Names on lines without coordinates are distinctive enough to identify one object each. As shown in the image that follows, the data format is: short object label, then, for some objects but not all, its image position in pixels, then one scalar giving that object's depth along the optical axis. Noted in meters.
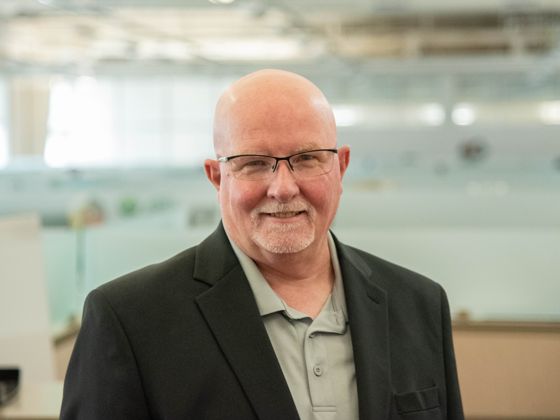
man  1.14
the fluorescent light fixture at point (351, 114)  14.89
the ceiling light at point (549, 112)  14.45
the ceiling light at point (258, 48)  12.35
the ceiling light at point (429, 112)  14.45
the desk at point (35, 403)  2.32
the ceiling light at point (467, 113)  13.97
